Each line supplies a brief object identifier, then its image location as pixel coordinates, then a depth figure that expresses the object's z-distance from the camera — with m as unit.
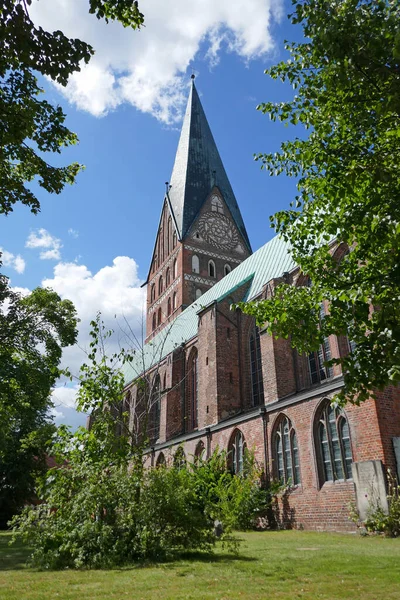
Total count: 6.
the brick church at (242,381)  14.41
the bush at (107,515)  8.76
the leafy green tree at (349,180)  6.23
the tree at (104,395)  10.34
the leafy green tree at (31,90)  5.69
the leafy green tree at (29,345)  17.09
